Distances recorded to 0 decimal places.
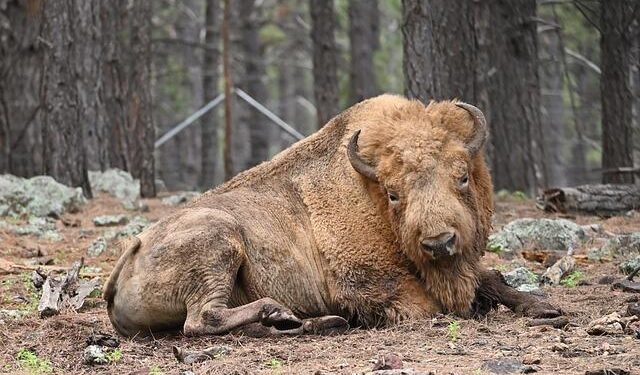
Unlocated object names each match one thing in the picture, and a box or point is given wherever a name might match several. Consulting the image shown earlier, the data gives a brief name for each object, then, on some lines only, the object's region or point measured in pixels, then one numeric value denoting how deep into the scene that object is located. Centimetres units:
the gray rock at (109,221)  2409
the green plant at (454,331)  1252
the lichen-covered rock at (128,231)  2150
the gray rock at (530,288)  1564
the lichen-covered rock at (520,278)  1631
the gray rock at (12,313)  1510
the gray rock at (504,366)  1055
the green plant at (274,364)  1127
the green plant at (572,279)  1634
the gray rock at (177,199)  2803
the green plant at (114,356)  1218
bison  1374
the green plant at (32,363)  1161
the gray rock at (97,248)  2052
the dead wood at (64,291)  1527
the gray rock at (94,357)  1208
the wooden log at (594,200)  2287
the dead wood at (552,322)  1302
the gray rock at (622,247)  1845
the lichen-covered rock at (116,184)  2957
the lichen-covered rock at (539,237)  1953
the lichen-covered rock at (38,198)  2509
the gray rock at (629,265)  1662
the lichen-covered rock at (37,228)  2248
